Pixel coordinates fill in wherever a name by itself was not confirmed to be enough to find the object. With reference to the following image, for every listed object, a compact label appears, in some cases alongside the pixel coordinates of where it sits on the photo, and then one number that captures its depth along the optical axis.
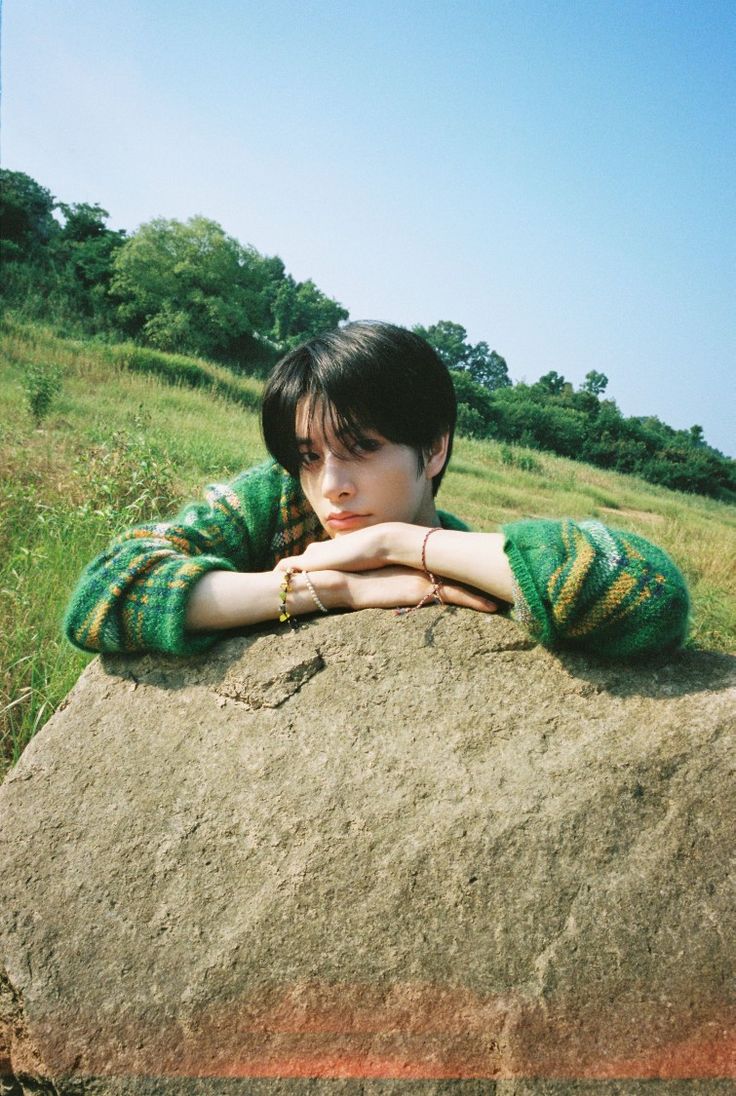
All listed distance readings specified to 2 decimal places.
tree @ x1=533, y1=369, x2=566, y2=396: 46.19
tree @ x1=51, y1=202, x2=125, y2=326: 26.27
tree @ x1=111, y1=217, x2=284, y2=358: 26.47
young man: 1.44
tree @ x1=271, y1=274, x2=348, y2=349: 47.03
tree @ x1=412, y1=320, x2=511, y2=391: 56.03
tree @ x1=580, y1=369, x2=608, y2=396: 49.76
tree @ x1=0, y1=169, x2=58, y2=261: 26.97
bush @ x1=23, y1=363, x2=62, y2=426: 8.27
